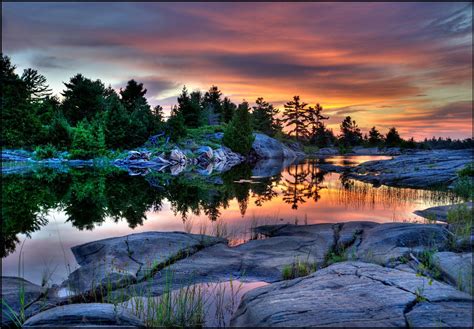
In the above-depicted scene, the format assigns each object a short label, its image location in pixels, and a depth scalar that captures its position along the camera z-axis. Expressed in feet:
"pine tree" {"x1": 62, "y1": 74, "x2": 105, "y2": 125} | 175.11
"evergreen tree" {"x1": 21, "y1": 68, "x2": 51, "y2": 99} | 125.90
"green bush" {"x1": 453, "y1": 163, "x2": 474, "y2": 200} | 61.76
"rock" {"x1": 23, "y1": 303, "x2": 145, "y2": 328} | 17.11
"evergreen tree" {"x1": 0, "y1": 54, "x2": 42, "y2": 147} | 118.52
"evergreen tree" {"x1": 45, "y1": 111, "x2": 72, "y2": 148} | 138.51
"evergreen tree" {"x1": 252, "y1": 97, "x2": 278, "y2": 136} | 307.21
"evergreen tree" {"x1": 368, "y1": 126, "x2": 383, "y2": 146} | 341.62
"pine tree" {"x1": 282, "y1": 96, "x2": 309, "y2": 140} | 359.46
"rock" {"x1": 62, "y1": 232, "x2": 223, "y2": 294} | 25.89
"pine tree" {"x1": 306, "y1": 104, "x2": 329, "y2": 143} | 365.20
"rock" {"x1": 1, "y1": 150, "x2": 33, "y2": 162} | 118.52
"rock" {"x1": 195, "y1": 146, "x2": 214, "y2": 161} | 166.47
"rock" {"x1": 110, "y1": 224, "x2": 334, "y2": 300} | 26.09
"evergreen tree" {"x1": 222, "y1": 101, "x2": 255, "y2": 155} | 186.80
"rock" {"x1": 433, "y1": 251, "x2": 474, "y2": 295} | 19.49
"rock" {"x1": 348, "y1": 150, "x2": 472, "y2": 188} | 83.61
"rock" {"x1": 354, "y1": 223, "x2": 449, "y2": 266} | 27.99
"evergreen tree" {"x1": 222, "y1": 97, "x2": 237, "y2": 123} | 273.33
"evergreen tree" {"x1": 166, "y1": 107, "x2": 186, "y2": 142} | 164.25
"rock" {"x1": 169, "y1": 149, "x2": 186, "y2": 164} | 152.05
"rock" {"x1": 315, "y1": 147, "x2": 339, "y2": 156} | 340.90
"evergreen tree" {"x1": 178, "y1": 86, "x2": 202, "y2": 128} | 213.05
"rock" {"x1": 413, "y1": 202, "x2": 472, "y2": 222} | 44.57
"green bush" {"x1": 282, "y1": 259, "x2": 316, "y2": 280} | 26.63
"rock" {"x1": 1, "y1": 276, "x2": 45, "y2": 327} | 20.43
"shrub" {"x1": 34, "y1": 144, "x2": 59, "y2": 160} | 130.11
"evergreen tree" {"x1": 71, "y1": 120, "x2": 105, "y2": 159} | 137.65
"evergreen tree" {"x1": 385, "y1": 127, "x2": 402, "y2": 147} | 289.53
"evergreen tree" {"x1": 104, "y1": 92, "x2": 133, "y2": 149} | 150.61
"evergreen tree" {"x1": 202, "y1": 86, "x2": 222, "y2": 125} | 257.34
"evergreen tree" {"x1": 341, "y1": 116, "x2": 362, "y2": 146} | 373.81
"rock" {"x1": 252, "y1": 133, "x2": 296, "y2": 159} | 216.33
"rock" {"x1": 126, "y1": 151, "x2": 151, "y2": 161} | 143.64
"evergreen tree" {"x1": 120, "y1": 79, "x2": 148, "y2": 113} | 191.93
